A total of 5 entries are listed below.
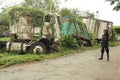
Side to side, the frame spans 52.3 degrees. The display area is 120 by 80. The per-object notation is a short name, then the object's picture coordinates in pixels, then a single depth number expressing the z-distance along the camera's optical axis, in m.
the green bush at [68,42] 10.28
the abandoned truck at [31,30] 7.96
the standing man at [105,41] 7.01
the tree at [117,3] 8.17
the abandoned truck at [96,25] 13.62
